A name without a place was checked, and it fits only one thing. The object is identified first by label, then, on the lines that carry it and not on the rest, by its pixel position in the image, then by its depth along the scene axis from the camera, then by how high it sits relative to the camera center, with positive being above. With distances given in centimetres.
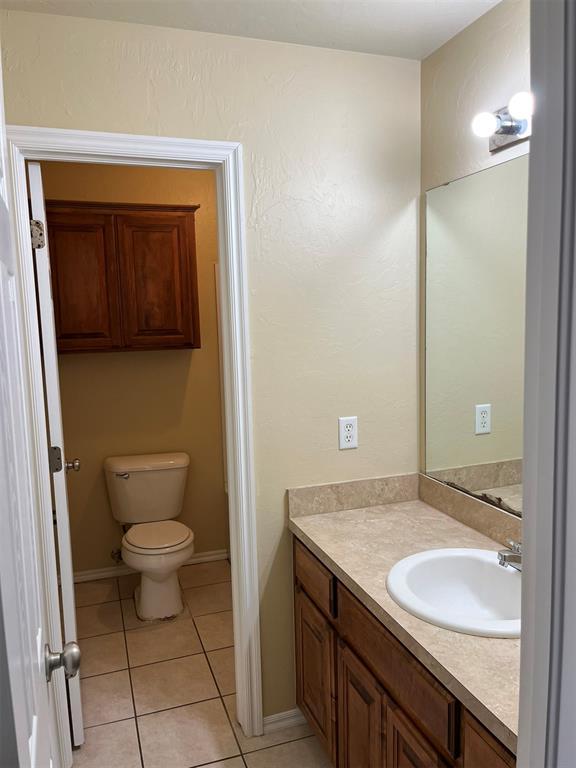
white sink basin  165 -79
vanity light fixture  167 +55
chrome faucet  148 -63
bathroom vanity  119 -84
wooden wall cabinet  313 +24
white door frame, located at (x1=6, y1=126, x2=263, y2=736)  183 +5
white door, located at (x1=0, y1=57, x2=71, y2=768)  56 -28
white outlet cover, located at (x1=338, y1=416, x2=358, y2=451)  223 -45
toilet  304 -115
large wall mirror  184 -7
